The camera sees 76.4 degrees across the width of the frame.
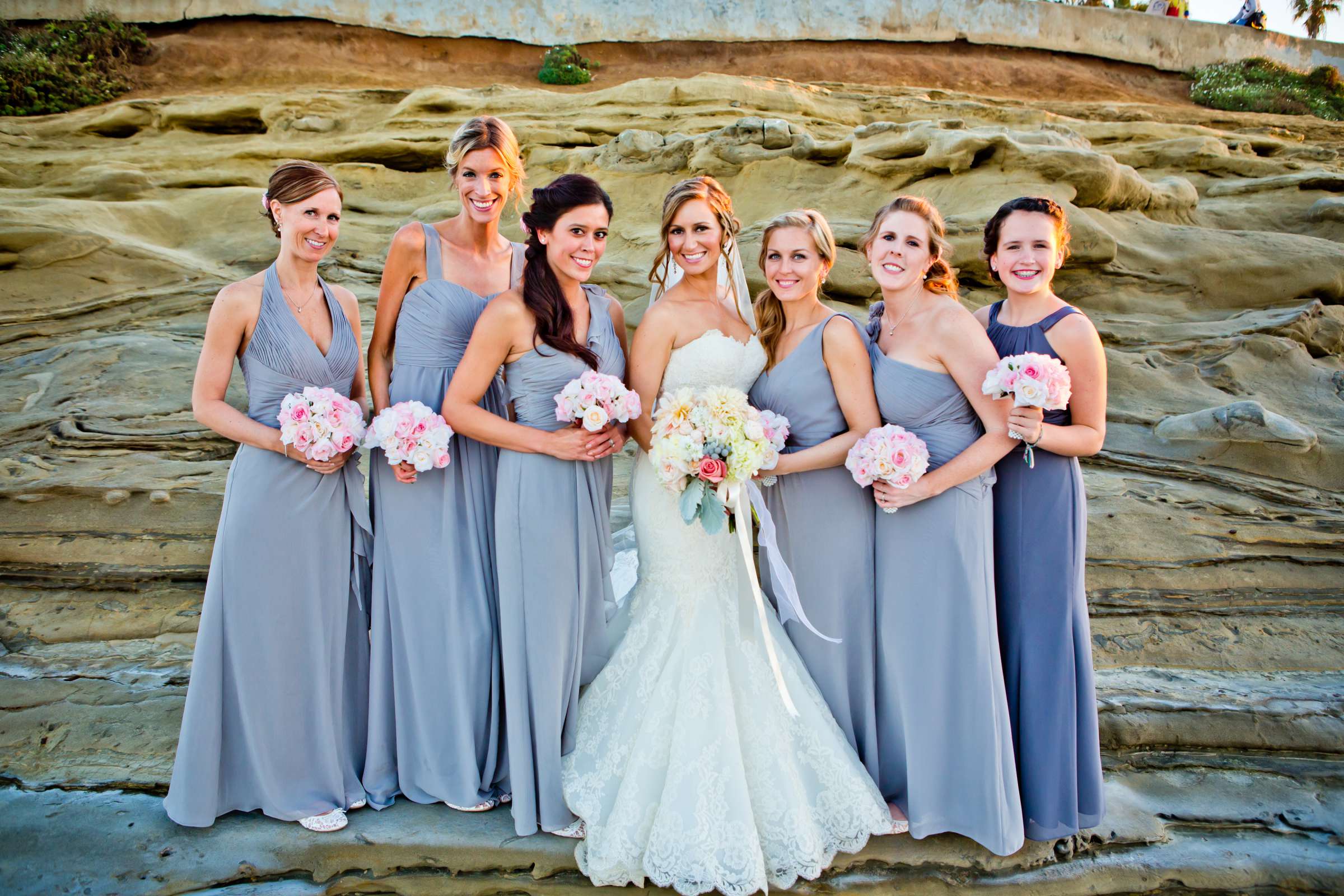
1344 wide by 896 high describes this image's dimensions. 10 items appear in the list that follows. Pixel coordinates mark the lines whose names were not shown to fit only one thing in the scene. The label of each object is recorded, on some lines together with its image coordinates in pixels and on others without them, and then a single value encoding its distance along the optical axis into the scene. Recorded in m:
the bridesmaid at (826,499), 3.64
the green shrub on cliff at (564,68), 17.44
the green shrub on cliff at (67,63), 13.74
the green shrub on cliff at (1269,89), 18.56
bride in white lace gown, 3.26
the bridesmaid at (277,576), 3.49
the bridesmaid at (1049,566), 3.48
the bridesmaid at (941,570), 3.45
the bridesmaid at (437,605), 3.66
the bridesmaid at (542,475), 3.56
